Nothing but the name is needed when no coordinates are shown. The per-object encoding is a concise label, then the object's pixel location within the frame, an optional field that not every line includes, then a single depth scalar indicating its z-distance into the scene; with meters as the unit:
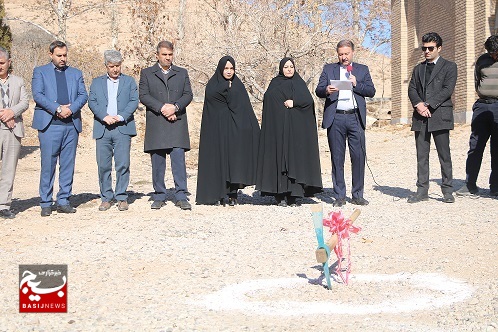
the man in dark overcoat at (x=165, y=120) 9.43
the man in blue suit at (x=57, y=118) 9.03
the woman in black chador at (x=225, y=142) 9.80
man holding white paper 9.69
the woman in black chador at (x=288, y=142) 9.74
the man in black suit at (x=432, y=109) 9.66
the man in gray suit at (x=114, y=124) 9.34
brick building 21.11
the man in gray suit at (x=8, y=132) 8.85
